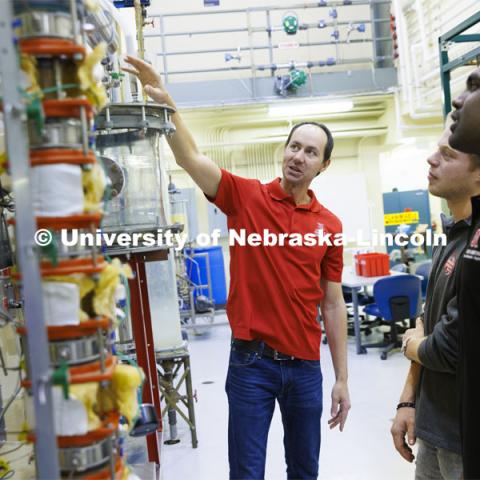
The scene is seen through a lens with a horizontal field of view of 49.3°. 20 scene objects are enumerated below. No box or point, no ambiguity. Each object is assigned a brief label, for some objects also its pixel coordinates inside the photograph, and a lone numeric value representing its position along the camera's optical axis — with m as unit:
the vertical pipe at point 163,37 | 6.28
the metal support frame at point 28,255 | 0.77
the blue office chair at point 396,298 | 5.01
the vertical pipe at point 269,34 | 6.35
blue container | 7.06
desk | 5.23
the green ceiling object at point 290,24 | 6.53
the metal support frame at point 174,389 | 3.31
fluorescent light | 6.77
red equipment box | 5.57
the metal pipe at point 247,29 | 6.42
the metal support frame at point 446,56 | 3.41
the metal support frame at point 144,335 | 2.63
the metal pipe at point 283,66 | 6.48
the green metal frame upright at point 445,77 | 3.79
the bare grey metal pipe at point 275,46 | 6.32
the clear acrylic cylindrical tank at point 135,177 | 2.38
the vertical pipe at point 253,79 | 6.60
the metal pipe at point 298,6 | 6.47
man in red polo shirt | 1.72
